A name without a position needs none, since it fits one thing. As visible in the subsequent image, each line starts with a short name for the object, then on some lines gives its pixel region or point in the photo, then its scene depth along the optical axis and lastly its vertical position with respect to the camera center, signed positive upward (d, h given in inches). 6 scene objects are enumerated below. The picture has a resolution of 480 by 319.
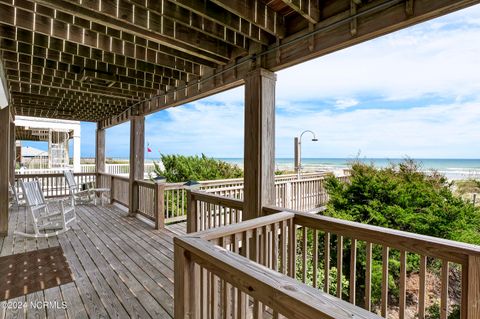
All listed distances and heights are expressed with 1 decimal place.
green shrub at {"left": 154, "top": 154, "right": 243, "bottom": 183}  320.7 -16.8
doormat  101.3 -53.2
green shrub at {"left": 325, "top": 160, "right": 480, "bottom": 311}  179.5 -40.8
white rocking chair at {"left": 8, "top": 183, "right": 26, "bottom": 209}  218.8 -44.9
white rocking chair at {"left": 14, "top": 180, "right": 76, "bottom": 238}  162.1 -40.6
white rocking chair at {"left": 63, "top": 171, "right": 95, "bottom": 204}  266.4 -42.9
